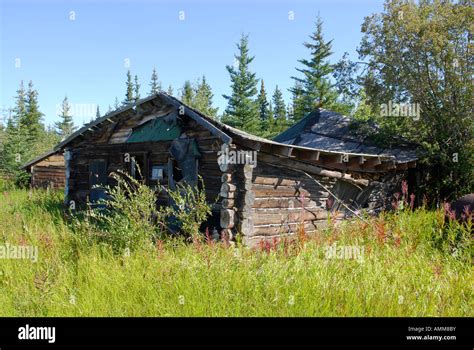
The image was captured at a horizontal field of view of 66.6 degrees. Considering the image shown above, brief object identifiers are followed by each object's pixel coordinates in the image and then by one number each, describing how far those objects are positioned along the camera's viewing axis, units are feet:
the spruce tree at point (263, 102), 173.47
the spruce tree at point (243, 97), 120.47
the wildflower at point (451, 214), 20.97
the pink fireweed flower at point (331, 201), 34.43
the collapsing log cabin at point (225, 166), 27.71
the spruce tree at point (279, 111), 142.20
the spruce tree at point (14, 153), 98.17
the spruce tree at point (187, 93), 143.84
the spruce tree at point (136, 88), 184.96
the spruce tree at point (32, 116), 151.12
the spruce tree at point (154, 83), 180.75
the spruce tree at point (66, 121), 179.93
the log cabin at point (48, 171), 84.94
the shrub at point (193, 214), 18.65
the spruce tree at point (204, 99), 138.62
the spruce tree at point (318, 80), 113.09
